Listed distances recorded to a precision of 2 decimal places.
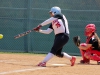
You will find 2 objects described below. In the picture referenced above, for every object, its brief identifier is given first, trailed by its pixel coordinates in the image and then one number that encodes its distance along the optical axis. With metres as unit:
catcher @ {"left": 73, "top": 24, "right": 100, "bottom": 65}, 20.30
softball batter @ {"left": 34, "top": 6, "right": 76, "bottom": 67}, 18.56
